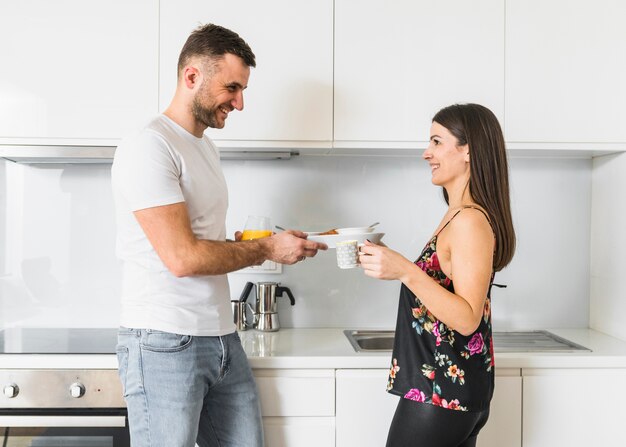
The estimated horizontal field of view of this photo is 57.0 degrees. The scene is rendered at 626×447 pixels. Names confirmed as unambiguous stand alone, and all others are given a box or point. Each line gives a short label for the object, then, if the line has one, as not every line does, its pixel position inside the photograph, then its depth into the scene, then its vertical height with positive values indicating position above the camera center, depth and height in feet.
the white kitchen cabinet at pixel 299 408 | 5.82 -1.93
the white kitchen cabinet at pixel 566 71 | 6.66 +1.74
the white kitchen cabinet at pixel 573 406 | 6.02 -1.93
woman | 4.47 -0.57
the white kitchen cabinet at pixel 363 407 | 5.86 -1.92
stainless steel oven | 5.75 -1.96
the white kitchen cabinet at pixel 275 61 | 6.47 +1.77
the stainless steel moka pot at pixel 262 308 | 7.22 -1.16
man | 4.53 -0.32
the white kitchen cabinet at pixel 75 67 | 6.43 +1.63
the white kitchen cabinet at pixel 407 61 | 6.59 +1.82
